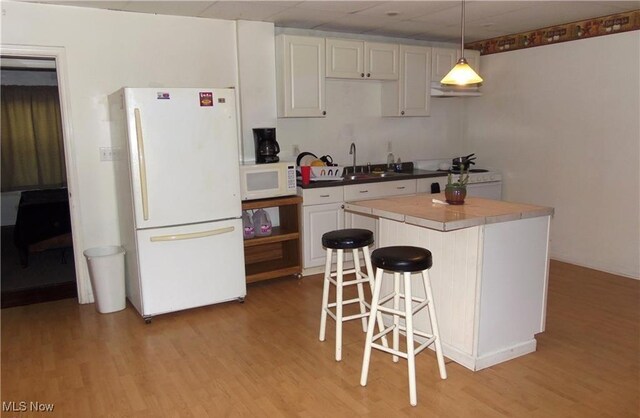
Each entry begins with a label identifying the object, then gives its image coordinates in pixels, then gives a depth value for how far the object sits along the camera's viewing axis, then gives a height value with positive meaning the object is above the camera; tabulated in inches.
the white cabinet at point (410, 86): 204.8 +21.2
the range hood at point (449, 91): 214.5 +19.8
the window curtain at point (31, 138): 262.2 +2.0
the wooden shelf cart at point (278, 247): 169.8 -40.1
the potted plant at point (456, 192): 119.0 -13.3
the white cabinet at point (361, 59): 186.5 +30.2
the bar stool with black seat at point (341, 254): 114.3 -27.5
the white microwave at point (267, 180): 165.3 -14.0
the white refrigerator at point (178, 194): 136.9 -15.4
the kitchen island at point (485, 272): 107.1 -30.6
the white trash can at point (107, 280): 148.3 -41.7
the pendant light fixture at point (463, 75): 122.8 +15.1
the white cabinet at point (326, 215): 177.3 -28.0
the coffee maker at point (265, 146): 174.7 -2.5
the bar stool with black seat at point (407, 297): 96.8 -32.6
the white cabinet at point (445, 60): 212.8 +33.5
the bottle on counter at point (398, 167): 218.5 -13.1
